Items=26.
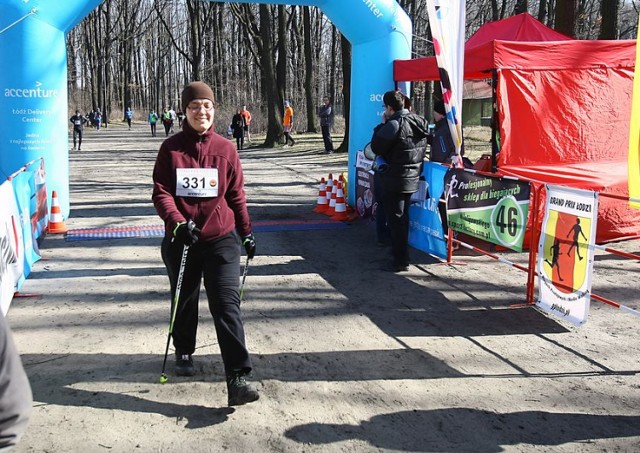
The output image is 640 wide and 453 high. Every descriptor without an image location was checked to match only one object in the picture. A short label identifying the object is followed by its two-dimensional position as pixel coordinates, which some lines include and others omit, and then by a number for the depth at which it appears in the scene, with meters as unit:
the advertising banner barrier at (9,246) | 6.02
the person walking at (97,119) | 48.29
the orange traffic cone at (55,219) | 9.98
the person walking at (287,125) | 28.34
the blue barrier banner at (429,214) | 8.23
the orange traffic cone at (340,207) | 11.40
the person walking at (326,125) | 25.03
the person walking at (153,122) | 39.25
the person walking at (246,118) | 28.89
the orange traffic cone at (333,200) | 11.64
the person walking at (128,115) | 52.28
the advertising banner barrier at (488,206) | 6.70
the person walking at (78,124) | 27.81
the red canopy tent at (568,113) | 8.77
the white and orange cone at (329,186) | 11.91
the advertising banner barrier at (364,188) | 10.74
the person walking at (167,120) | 36.41
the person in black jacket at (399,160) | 7.76
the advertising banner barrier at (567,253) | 5.55
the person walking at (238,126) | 28.06
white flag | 7.91
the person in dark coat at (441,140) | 9.58
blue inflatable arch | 9.78
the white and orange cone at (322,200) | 12.22
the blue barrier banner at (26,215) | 7.42
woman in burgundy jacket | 4.22
